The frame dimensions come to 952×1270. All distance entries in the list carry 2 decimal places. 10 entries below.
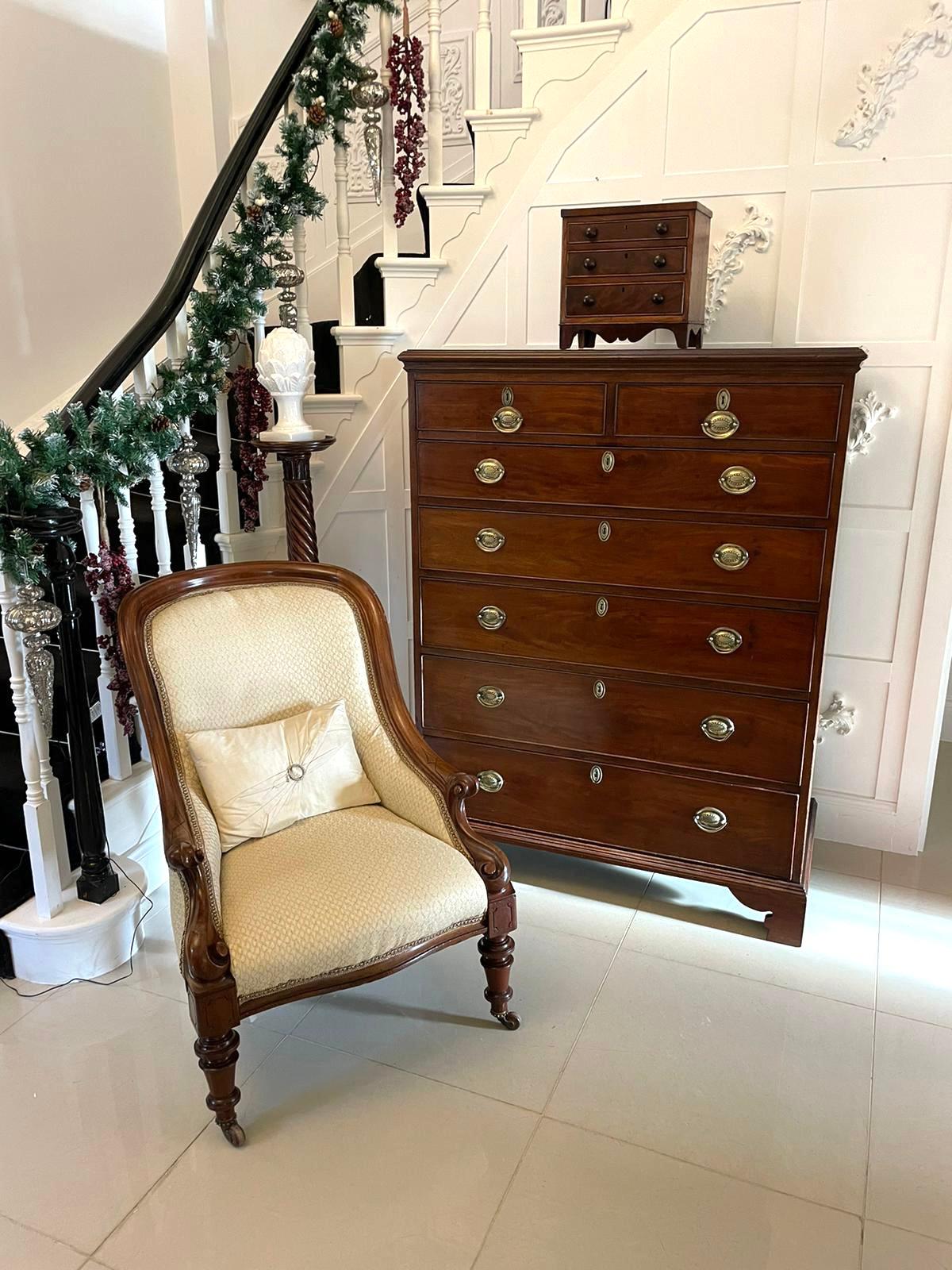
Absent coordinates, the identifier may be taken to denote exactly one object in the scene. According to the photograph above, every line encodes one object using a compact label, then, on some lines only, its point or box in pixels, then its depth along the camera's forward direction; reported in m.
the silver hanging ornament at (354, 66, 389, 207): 2.70
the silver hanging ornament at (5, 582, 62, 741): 1.99
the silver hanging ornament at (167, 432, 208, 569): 2.44
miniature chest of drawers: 2.26
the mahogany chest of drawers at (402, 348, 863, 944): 2.12
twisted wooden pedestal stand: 2.46
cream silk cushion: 2.05
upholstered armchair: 1.73
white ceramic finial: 2.40
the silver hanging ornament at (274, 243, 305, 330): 2.74
